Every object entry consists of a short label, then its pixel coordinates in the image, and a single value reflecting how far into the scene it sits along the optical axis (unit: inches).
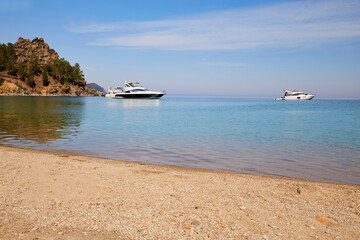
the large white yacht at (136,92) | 4175.2
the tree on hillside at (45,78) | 6052.7
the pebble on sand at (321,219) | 191.0
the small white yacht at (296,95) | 5743.1
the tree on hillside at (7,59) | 5610.2
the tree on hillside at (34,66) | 5909.9
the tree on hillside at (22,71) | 5723.4
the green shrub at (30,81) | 5729.8
